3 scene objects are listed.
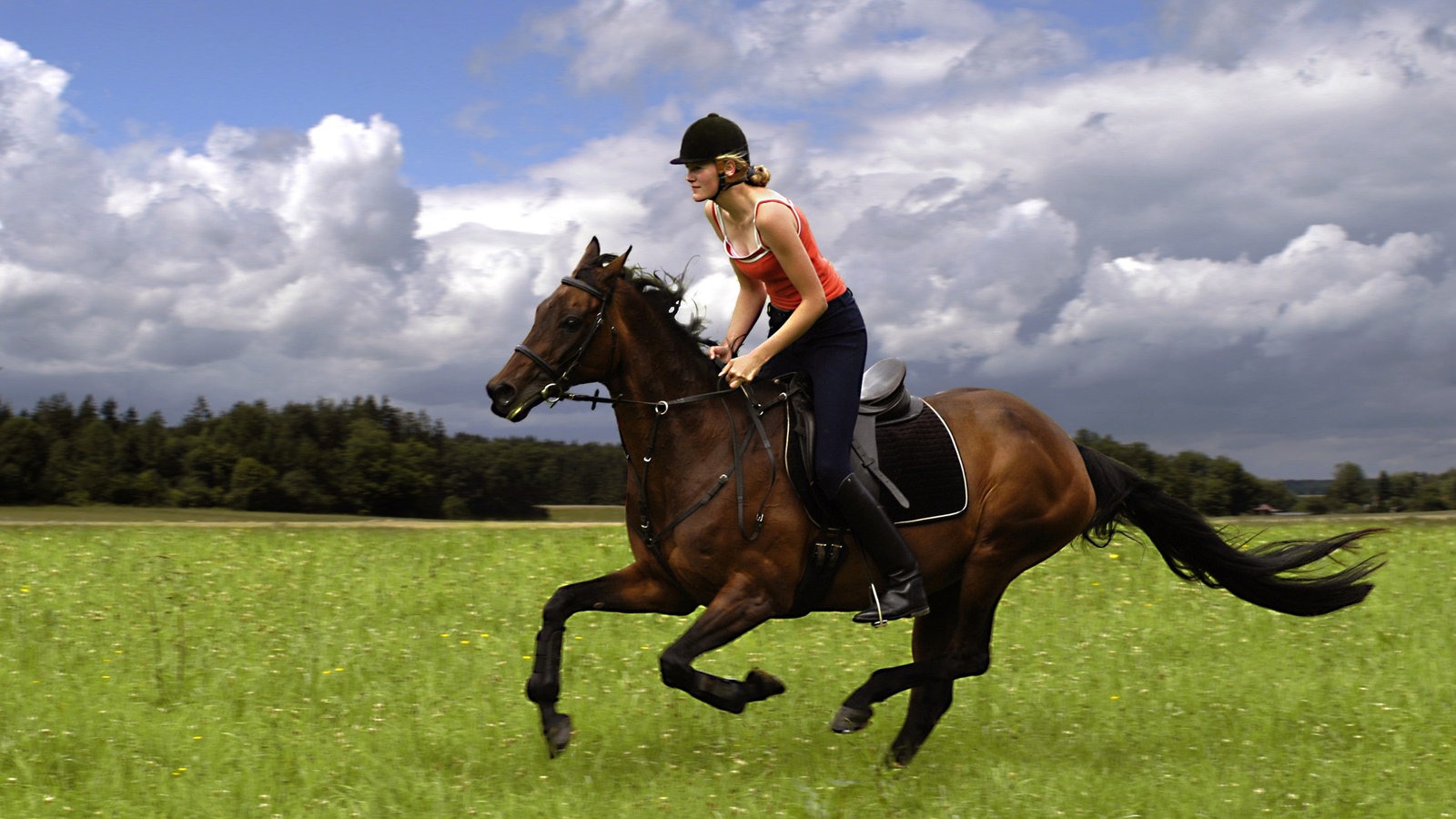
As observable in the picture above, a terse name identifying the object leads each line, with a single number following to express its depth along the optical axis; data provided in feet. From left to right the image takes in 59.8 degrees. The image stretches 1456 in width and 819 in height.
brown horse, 21.09
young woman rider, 20.90
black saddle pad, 23.20
